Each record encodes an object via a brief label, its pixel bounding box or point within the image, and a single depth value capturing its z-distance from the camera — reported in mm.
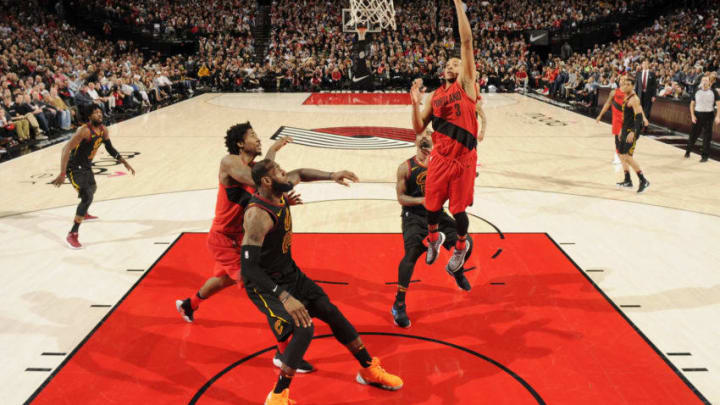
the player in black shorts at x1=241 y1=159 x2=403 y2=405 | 3340
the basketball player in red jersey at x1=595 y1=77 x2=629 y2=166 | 8695
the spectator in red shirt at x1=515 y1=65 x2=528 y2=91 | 24594
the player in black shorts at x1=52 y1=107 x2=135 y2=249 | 6191
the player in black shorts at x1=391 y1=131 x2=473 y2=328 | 4633
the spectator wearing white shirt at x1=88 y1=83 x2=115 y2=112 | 15481
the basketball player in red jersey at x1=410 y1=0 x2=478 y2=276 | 4719
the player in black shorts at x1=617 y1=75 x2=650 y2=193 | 8344
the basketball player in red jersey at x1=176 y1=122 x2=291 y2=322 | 4180
